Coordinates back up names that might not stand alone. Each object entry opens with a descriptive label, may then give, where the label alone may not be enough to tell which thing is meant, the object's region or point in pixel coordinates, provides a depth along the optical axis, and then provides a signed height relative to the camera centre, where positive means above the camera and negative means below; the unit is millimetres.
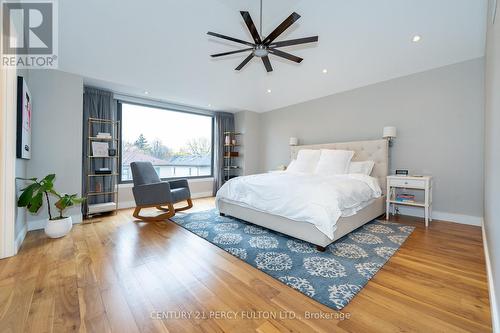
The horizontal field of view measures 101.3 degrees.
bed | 2223 -665
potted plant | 2264 -464
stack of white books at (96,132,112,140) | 3625 +514
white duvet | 2127 -381
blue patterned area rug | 1598 -917
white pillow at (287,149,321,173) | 4031 +54
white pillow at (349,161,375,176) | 3582 -40
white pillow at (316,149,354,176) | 3639 +40
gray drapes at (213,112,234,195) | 5602 +422
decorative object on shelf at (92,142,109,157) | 3592 +270
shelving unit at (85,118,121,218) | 3580 -208
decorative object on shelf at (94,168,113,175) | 3611 -123
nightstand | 2982 -334
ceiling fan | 2041 +1383
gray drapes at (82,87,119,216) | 3617 +576
